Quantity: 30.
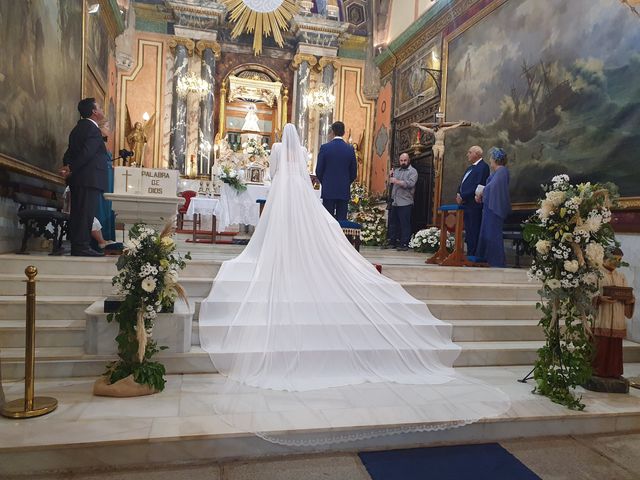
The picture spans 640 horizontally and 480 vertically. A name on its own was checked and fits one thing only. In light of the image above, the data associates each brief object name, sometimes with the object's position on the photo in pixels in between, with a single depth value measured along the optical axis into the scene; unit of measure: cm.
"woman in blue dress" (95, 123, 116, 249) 645
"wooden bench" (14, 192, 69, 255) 535
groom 689
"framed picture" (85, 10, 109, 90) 861
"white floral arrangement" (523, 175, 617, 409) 357
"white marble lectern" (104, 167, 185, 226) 439
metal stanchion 290
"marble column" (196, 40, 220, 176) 1255
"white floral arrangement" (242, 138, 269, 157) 1132
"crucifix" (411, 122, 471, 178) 869
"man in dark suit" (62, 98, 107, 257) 527
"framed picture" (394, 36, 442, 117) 1046
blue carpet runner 271
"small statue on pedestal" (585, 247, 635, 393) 384
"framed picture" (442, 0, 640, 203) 577
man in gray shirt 888
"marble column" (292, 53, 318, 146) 1313
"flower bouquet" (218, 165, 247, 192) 859
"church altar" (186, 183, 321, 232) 872
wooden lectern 629
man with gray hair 710
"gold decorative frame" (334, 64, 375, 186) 1370
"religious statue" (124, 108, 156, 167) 1199
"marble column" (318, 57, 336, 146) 1321
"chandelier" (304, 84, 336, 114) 1295
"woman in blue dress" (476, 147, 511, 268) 637
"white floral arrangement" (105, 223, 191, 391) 334
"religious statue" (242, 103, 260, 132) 1299
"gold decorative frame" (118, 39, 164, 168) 1227
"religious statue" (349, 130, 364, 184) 1372
